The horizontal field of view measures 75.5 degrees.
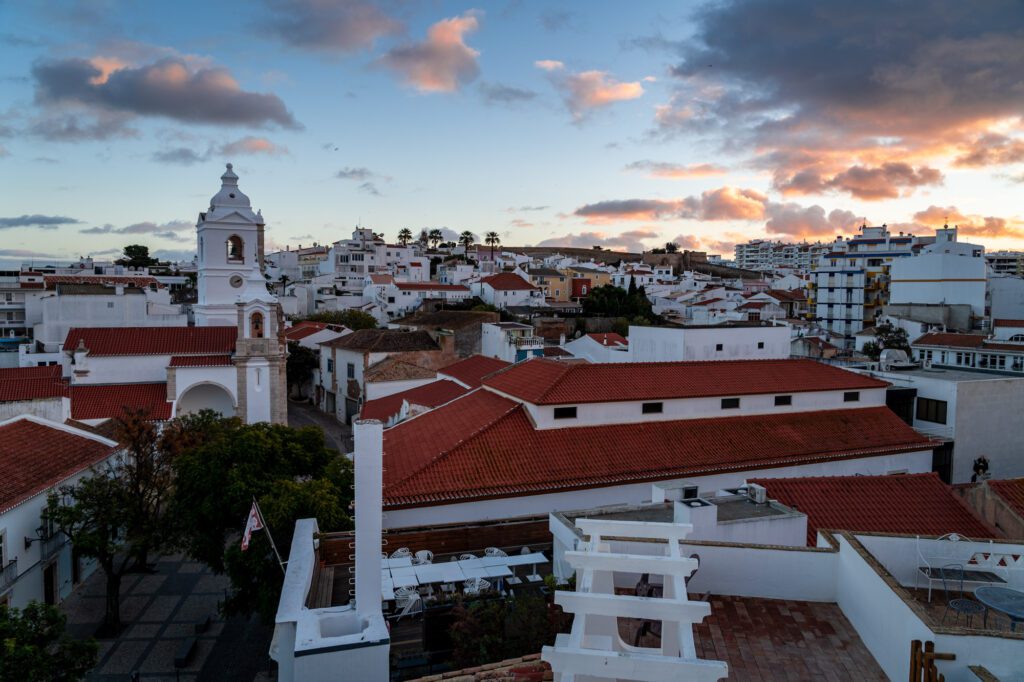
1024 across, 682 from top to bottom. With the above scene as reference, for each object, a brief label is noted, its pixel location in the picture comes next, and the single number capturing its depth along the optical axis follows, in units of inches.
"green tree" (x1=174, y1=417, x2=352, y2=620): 604.4
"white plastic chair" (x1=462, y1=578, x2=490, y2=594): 459.8
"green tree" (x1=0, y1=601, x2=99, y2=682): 433.4
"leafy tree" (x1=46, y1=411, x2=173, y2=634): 717.3
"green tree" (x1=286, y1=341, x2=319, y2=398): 1990.7
